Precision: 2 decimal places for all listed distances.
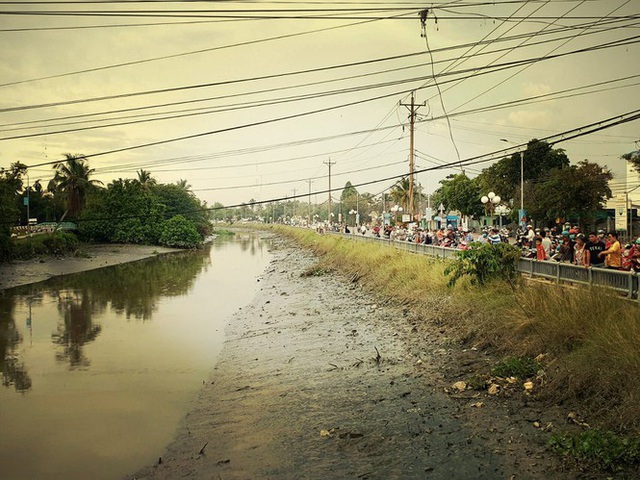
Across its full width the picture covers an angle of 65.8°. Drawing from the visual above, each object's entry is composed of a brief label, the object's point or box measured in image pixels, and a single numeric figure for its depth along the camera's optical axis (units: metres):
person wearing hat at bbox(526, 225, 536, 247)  23.93
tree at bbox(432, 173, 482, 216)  75.12
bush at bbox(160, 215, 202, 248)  69.94
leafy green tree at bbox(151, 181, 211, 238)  83.25
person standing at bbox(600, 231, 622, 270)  13.08
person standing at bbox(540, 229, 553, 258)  17.75
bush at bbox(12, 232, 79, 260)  42.86
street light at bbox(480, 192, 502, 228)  32.52
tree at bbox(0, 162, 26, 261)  36.94
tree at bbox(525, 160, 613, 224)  42.91
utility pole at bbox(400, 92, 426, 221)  32.41
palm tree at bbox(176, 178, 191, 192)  102.62
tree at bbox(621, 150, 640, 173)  37.16
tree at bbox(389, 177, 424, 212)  91.69
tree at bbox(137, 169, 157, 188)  87.11
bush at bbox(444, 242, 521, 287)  14.27
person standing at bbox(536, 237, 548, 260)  16.94
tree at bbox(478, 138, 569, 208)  58.38
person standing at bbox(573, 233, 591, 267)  14.02
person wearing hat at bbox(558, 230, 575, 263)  16.97
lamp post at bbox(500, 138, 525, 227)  44.75
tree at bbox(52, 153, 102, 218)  67.88
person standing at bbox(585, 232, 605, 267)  14.13
